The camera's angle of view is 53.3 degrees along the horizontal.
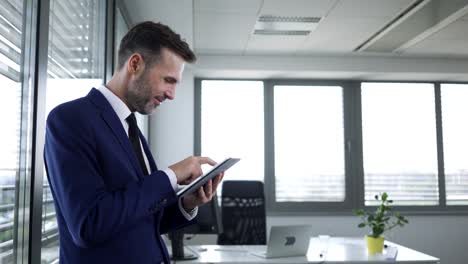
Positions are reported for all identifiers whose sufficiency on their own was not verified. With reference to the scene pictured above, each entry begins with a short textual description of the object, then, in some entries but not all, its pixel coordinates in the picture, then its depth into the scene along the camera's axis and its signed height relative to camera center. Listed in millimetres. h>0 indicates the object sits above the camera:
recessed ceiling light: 3879 +1190
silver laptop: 2818 -478
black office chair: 3932 -432
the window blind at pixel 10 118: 1390 +142
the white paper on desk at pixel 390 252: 2920 -583
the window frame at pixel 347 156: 5270 +70
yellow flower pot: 3059 -544
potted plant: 3061 -437
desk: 2822 -595
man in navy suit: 904 -3
